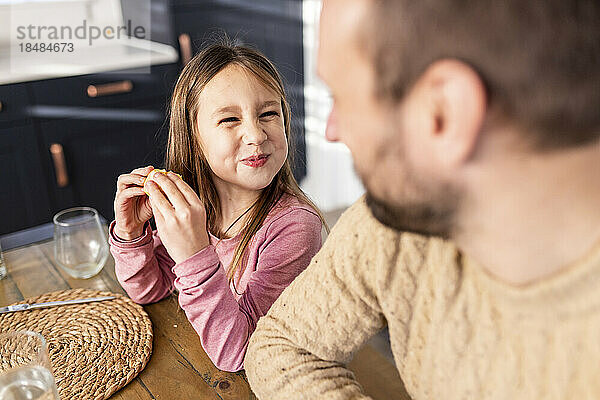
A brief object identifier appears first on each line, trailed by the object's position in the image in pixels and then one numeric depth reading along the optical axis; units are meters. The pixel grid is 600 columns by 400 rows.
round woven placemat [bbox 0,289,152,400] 0.88
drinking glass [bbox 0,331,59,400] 0.73
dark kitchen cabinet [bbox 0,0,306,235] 2.67
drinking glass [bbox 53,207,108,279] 1.18
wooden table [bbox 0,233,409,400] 0.87
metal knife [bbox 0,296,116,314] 1.08
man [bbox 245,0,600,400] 0.50
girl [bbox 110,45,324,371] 0.98
